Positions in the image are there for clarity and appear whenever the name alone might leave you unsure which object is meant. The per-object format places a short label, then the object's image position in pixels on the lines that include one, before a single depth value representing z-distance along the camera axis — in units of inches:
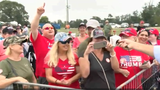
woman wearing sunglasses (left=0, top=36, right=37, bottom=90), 121.4
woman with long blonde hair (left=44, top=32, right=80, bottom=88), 122.8
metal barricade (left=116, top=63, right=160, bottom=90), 113.0
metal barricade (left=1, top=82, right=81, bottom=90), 100.6
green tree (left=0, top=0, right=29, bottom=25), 3053.6
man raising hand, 154.0
